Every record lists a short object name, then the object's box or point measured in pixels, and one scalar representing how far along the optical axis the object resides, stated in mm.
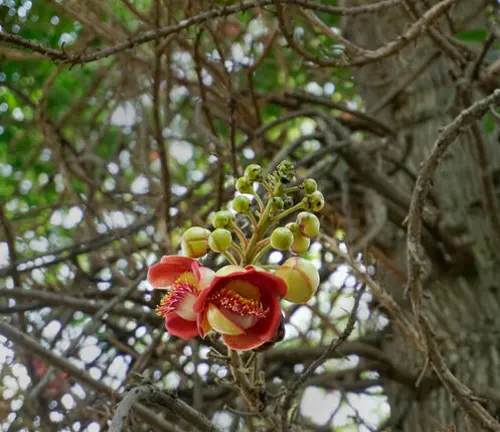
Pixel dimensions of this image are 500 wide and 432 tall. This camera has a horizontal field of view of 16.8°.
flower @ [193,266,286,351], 1195
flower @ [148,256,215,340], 1229
